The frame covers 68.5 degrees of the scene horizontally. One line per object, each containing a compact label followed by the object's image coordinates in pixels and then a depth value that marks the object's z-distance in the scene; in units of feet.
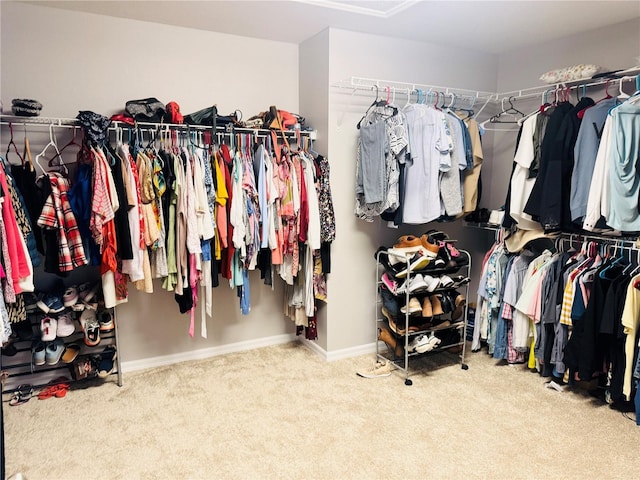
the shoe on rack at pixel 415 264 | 10.18
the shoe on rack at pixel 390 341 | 10.82
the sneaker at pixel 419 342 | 10.41
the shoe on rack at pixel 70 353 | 9.67
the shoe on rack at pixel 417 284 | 10.15
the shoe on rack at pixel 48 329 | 9.22
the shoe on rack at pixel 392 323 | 10.50
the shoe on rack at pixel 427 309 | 10.37
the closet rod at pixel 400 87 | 10.81
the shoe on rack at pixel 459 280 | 10.69
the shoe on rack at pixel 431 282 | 10.32
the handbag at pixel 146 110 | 9.60
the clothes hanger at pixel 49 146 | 9.23
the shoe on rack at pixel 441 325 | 10.72
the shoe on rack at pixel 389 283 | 10.50
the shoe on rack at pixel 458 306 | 11.03
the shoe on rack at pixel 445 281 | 10.52
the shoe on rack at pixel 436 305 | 10.45
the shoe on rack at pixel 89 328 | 9.66
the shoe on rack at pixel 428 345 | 10.39
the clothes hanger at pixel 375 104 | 10.82
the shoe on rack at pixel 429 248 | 10.57
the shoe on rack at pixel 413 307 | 10.17
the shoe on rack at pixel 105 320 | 9.87
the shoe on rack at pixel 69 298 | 9.39
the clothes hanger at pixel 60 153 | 9.50
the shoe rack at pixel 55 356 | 9.39
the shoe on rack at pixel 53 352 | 9.39
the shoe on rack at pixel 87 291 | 9.66
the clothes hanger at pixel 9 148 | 9.16
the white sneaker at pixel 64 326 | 9.39
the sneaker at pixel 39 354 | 9.30
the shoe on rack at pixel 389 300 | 10.59
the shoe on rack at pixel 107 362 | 10.00
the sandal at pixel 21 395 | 9.38
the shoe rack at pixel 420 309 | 10.31
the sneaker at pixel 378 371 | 10.63
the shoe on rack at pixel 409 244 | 10.64
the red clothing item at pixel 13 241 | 7.68
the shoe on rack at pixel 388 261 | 10.56
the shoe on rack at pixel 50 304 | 9.19
